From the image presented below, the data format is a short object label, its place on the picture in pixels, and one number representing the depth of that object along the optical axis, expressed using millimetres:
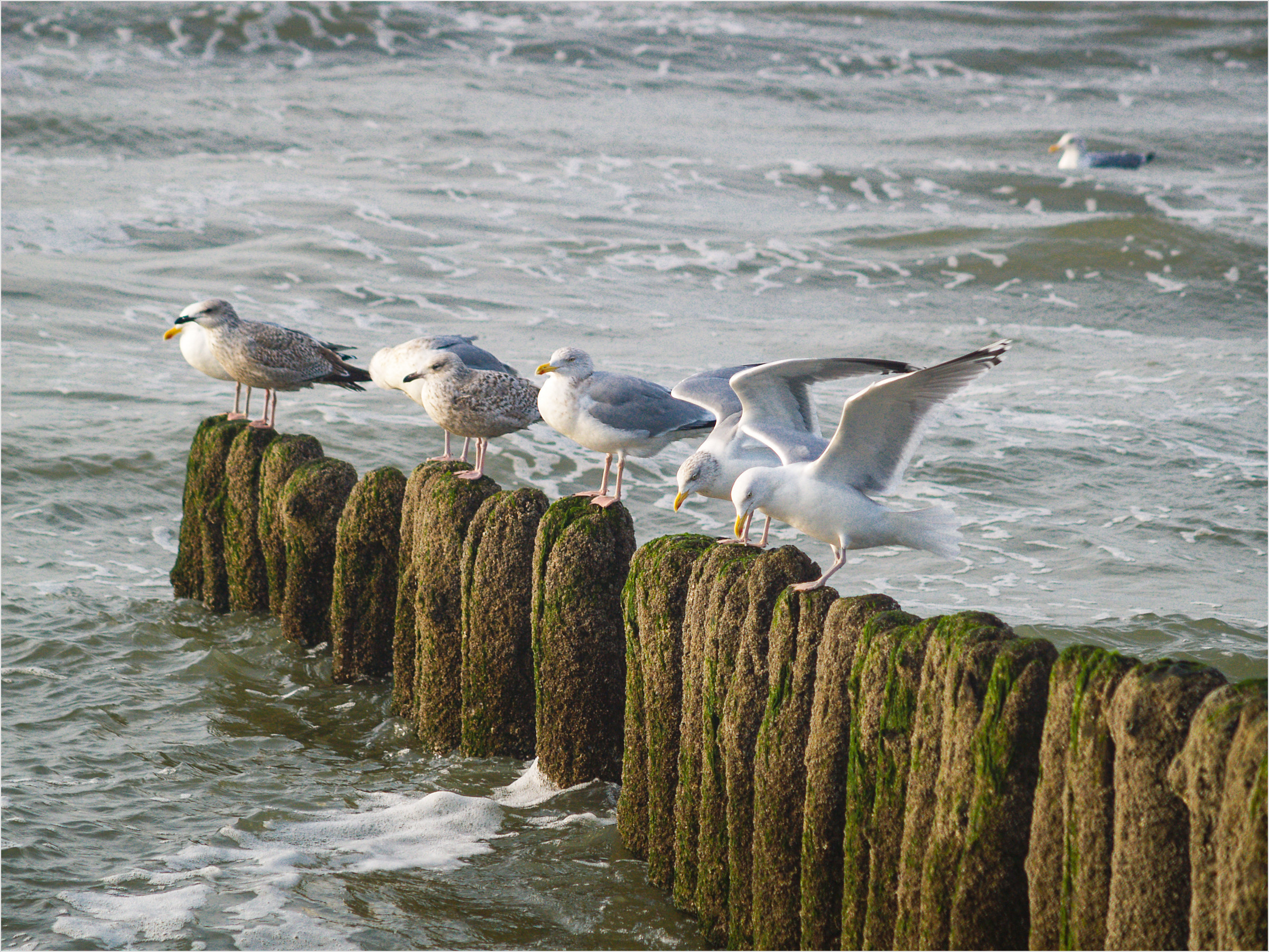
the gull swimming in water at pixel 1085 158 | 46812
